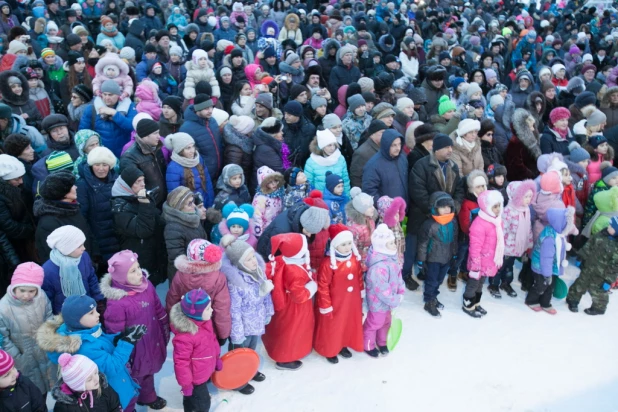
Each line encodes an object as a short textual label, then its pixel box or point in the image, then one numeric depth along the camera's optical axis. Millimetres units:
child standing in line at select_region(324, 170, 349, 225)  5328
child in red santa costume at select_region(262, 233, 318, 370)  4312
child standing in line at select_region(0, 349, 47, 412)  2906
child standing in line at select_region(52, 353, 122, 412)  3018
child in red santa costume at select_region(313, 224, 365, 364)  4473
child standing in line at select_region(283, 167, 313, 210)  5480
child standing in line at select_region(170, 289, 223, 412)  3625
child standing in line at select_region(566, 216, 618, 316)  5301
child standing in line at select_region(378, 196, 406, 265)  5043
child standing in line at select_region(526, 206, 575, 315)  5328
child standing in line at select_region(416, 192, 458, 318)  5244
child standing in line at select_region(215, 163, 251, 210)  5215
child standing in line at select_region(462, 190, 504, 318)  5203
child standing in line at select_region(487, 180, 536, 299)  5480
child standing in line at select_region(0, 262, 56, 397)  3504
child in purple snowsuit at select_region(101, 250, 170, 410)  3633
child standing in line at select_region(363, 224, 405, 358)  4527
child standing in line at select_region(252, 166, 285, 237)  5297
